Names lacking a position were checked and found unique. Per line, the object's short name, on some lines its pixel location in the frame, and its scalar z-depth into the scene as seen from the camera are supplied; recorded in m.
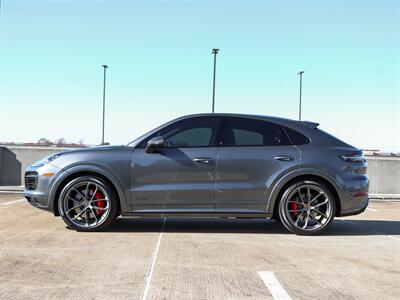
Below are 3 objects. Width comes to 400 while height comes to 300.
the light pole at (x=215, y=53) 30.46
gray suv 6.14
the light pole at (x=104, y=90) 40.71
